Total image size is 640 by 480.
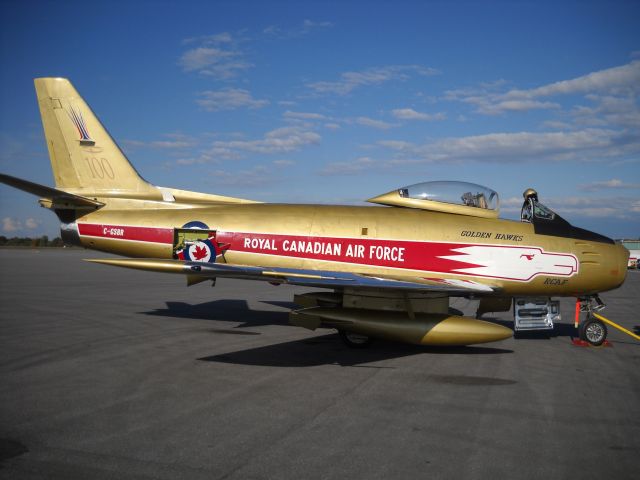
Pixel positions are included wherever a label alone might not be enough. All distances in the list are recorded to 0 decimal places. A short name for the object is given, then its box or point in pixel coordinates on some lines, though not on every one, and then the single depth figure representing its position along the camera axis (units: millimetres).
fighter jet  9430
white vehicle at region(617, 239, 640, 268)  60969
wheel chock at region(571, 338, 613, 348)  10697
